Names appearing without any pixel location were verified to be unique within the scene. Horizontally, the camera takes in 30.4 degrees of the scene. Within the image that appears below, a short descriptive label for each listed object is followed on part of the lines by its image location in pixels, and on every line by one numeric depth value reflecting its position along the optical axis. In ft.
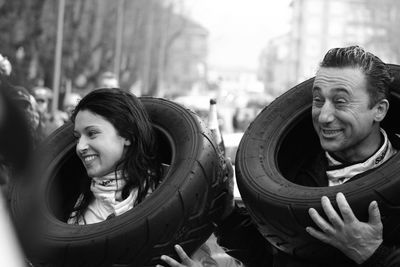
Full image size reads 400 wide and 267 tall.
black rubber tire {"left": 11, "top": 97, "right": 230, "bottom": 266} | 8.00
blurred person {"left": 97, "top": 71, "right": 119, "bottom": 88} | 33.22
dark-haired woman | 8.93
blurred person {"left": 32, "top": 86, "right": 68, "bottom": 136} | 27.04
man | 8.00
